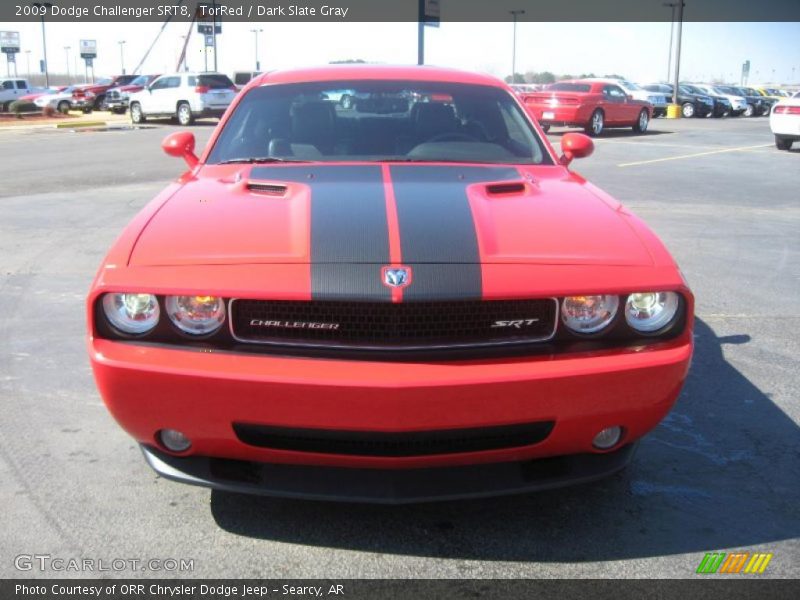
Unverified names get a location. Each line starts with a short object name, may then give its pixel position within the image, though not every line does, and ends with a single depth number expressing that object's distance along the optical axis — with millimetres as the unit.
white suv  26469
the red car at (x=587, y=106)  22391
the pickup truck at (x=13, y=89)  43281
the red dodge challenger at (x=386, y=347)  2324
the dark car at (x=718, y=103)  37688
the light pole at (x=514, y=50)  62994
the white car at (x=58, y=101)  36656
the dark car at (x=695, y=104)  36812
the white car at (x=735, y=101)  39281
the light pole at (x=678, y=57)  31328
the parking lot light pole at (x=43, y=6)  57281
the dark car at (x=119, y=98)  35500
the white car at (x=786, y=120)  17797
